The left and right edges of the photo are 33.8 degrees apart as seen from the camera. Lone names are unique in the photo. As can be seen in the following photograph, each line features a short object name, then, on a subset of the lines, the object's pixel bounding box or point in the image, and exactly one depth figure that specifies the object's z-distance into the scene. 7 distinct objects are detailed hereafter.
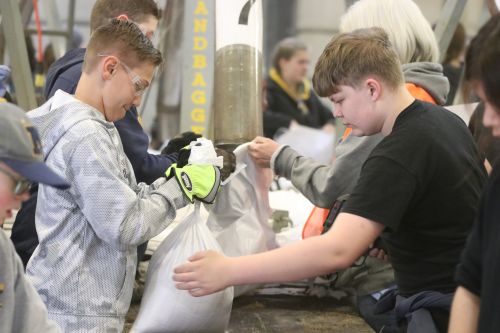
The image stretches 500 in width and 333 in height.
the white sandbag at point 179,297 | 3.00
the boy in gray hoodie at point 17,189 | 1.89
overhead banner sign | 6.39
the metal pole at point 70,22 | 7.47
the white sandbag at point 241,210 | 3.70
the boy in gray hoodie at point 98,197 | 2.67
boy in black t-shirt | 2.40
